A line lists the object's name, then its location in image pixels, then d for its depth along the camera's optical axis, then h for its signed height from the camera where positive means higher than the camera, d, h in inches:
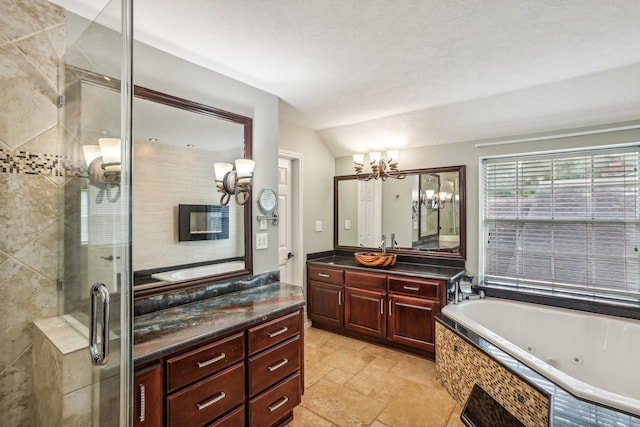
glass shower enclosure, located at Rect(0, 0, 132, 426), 44.8 -0.5
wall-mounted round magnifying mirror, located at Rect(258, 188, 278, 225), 99.8 +3.4
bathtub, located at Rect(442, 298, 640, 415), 87.8 -38.6
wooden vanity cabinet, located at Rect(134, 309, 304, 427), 54.6 -34.0
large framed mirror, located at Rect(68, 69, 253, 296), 73.7 +4.7
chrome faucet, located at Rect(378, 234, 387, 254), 149.2 -14.7
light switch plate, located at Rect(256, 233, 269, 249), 99.3 -8.6
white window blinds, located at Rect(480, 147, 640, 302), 104.7 -3.1
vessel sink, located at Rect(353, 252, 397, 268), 133.6 -19.9
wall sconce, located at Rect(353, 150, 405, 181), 139.0 +22.6
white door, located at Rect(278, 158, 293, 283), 139.5 -3.7
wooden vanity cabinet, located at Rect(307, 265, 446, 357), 116.7 -38.0
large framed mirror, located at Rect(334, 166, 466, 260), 134.2 +0.4
